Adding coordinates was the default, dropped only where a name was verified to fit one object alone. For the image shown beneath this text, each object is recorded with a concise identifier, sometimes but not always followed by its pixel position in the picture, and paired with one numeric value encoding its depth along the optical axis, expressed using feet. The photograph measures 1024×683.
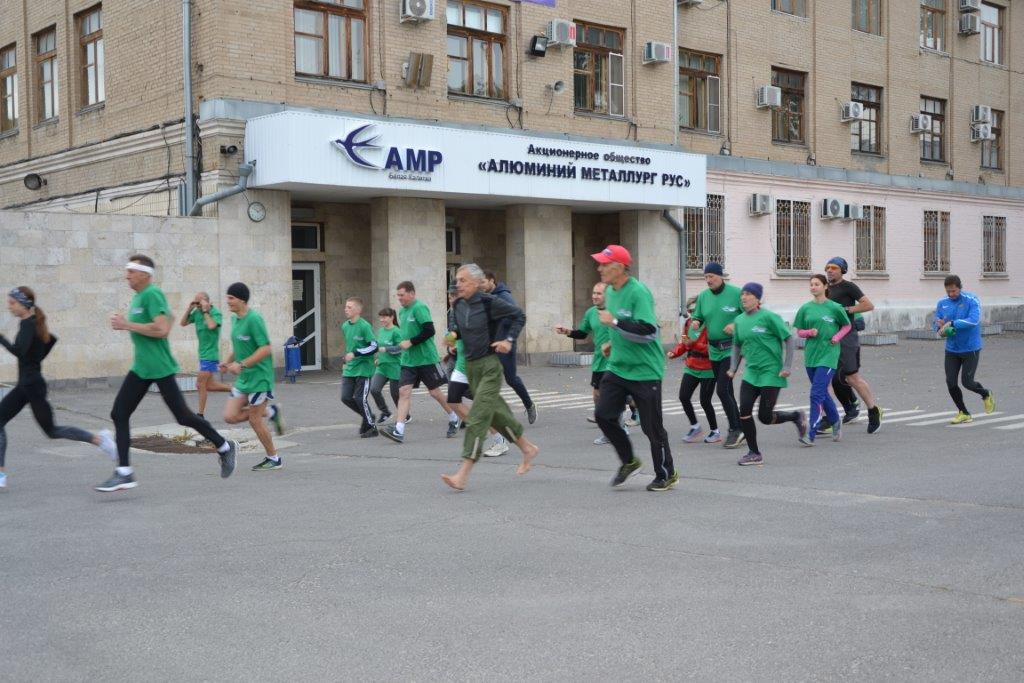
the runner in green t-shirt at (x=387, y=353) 43.06
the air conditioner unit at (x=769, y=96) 94.53
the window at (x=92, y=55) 76.79
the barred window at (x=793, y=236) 98.43
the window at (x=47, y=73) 81.71
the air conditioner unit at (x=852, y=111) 101.55
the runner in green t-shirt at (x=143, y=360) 29.17
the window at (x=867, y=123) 105.19
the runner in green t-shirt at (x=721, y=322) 37.96
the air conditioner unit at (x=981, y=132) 115.65
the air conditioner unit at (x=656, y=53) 85.92
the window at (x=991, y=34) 118.62
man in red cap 28.45
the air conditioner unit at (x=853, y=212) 102.17
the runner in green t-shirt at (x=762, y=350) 35.12
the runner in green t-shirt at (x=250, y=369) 33.35
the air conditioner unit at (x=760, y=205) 94.63
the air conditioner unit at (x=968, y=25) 113.91
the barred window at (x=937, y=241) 112.57
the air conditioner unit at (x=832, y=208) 100.68
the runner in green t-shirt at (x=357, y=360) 42.75
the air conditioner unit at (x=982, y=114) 115.51
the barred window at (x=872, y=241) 105.70
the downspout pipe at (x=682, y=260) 89.35
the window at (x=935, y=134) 112.57
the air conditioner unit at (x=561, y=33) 79.61
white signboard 65.46
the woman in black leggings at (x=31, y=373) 29.94
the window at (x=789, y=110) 98.63
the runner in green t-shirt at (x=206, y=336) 46.34
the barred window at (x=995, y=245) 119.85
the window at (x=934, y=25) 111.86
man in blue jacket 43.83
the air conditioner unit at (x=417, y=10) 71.97
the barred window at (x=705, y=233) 91.66
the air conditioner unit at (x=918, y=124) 109.19
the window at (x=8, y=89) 86.33
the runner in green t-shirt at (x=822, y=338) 39.14
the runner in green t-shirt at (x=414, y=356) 41.63
